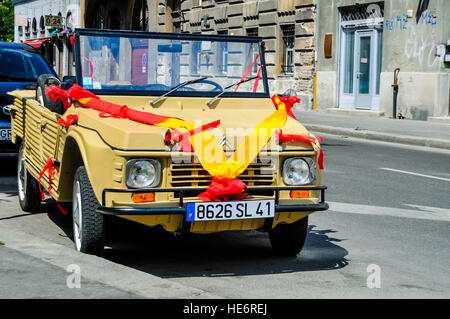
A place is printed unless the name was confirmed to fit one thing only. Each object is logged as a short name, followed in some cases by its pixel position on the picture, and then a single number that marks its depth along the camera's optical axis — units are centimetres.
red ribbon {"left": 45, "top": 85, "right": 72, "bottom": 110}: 645
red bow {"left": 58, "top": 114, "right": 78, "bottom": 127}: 608
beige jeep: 540
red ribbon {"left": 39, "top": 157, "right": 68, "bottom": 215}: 659
